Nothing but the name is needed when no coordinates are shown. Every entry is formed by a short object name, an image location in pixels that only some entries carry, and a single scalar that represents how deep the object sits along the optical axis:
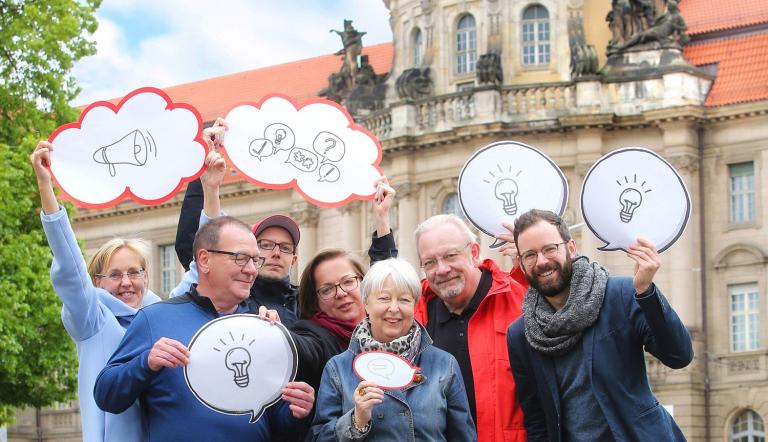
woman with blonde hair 7.89
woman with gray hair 7.51
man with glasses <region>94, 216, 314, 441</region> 7.56
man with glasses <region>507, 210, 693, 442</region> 7.57
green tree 24.61
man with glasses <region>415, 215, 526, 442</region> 8.17
